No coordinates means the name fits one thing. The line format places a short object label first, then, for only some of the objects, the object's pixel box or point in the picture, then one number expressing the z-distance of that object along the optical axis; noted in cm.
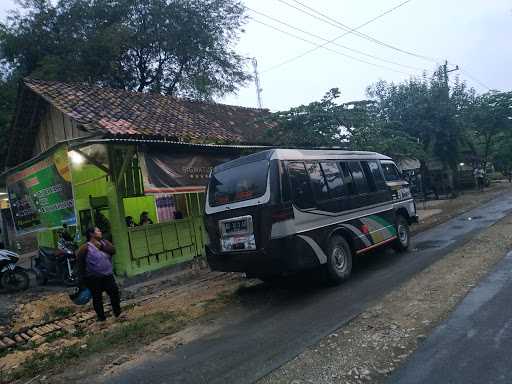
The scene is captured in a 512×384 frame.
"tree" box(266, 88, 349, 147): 1338
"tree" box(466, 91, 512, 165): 2622
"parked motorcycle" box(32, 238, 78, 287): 974
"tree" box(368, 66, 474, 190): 2245
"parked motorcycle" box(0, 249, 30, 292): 995
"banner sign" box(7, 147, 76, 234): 854
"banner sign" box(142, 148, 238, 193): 899
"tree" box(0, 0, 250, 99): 1933
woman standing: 626
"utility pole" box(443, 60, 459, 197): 2338
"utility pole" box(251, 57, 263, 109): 4006
